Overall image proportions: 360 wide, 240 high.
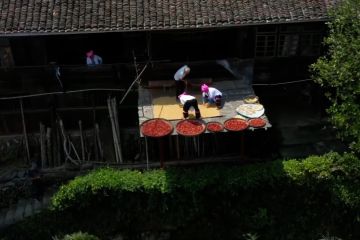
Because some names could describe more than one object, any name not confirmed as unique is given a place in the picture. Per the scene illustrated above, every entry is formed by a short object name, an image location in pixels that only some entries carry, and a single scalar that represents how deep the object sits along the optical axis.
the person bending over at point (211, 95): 18.73
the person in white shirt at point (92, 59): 19.90
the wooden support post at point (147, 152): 20.89
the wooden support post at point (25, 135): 20.84
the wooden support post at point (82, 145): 21.58
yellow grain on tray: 18.41
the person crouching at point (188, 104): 17.95
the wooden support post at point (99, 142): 21.38
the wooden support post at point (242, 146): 19.54
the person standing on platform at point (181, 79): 18.61
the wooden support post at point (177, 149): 20.65
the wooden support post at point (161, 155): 18.54
